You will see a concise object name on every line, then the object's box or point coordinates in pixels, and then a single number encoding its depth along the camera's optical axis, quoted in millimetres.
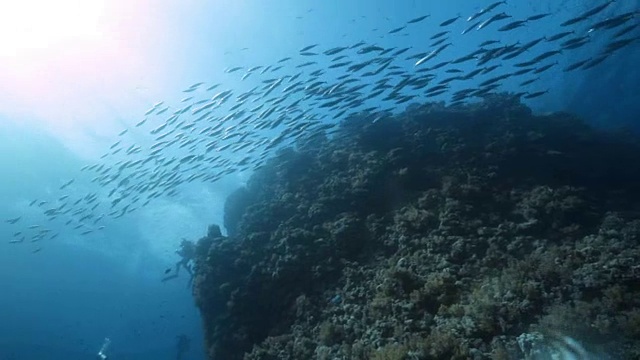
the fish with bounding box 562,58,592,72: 11428
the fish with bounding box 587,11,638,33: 9547
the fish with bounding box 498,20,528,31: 10892
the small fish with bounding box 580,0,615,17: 10108
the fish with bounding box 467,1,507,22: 11567
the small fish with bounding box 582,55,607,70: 10750
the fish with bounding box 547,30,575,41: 11359
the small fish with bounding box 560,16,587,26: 10588
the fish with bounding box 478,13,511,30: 11016
